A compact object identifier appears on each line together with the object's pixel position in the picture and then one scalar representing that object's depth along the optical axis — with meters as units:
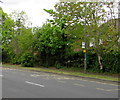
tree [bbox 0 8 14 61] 41.97
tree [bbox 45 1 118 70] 20.63
